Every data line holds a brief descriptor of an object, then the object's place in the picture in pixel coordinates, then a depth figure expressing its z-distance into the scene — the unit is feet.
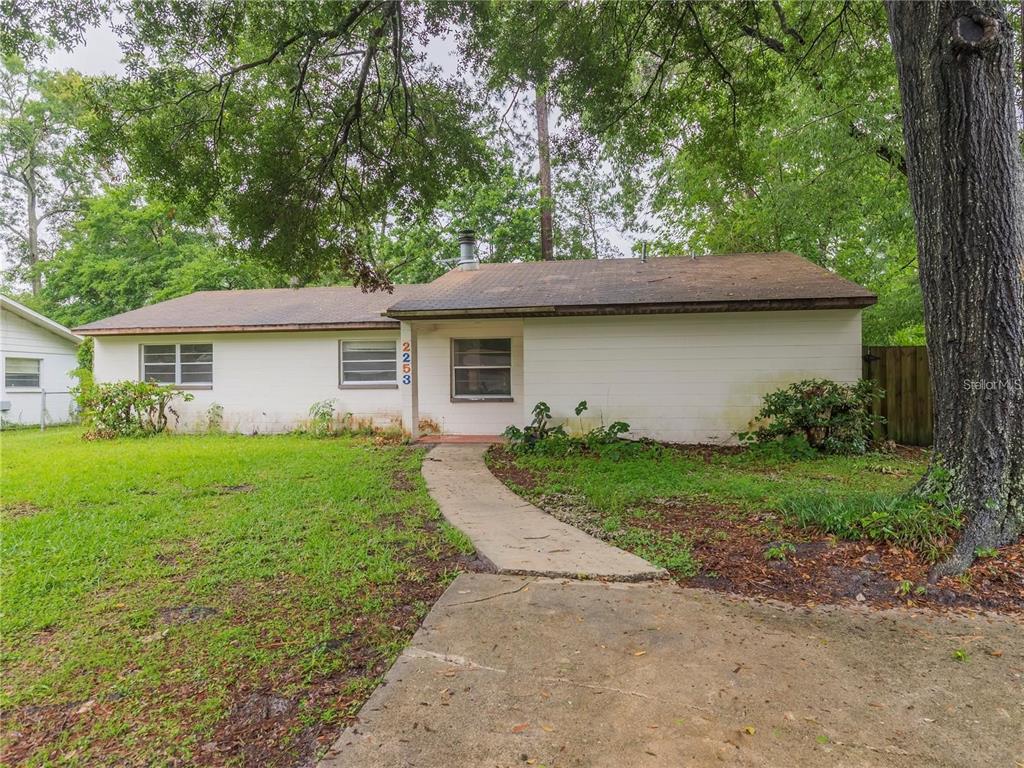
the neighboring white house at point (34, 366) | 42.25
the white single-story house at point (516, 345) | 26.81
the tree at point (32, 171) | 70.38
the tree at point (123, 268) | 59.72
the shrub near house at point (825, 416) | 24.57
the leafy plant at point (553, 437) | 26.35
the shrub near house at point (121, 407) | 34.01
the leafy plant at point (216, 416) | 37.01
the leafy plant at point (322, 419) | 35.27
